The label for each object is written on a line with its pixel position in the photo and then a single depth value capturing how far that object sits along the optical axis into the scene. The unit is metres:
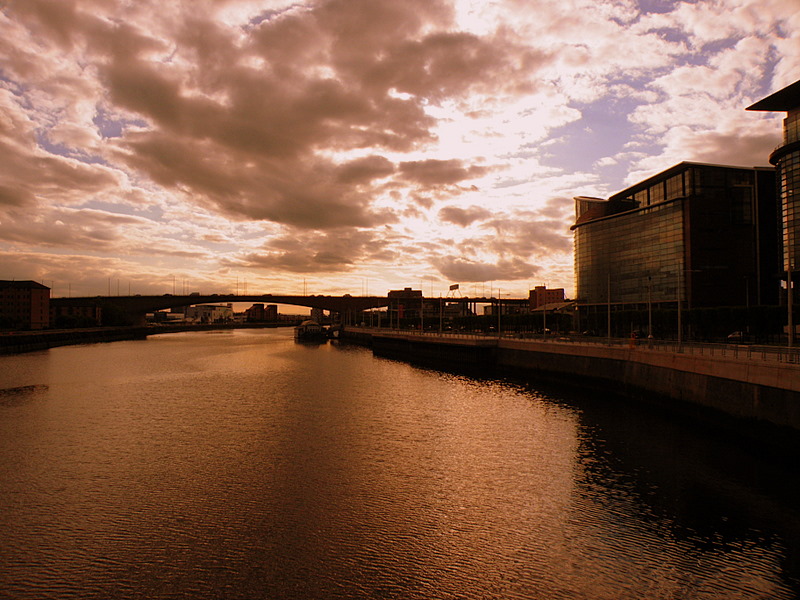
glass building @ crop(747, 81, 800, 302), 80.21
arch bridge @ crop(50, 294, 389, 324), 169.12
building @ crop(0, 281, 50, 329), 173.50
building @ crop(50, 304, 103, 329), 158.00
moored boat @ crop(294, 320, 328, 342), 150.12
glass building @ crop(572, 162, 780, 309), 105.81
